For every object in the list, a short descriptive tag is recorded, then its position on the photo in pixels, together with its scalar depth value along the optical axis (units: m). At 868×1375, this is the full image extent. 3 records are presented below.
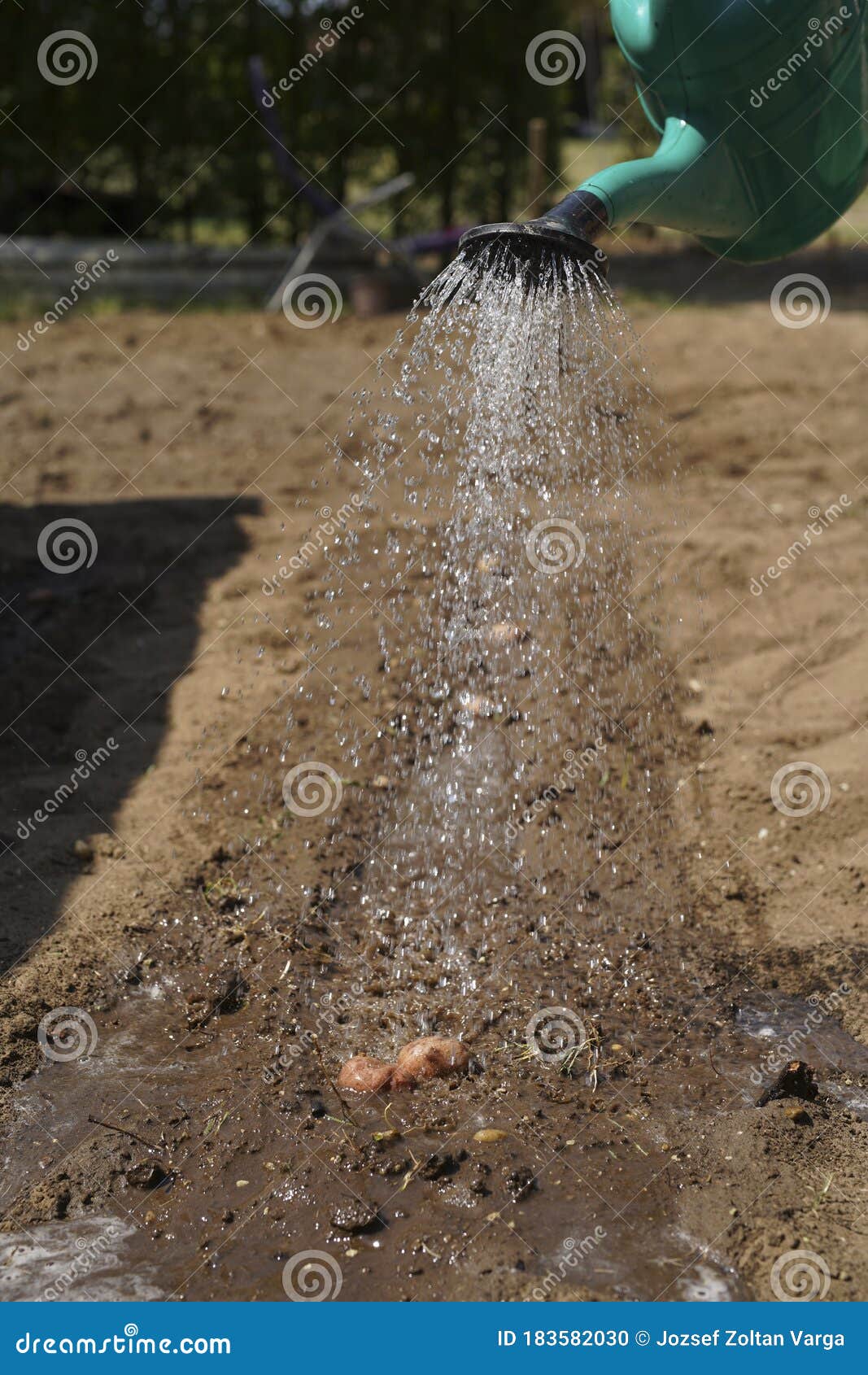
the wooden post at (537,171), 9.06
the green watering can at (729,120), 3.00
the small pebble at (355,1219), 2.76
